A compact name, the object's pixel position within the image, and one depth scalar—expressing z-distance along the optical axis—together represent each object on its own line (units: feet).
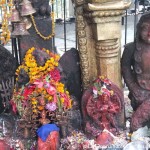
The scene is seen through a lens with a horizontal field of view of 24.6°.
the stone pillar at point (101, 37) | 6.88
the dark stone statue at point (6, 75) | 7.90
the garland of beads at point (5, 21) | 7.30
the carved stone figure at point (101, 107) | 6.93
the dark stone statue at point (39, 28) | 7.85
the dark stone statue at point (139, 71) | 7.02
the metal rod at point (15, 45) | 8.79
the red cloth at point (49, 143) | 6.75
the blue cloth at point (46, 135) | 6.75
